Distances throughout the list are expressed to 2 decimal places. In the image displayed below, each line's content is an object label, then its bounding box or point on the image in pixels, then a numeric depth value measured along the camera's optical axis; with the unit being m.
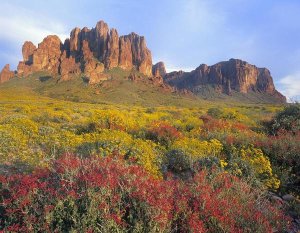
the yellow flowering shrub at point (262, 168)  7.18
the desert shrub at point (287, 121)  13.93
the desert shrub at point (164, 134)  10.08
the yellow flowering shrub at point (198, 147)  8.30
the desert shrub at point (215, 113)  22.00
